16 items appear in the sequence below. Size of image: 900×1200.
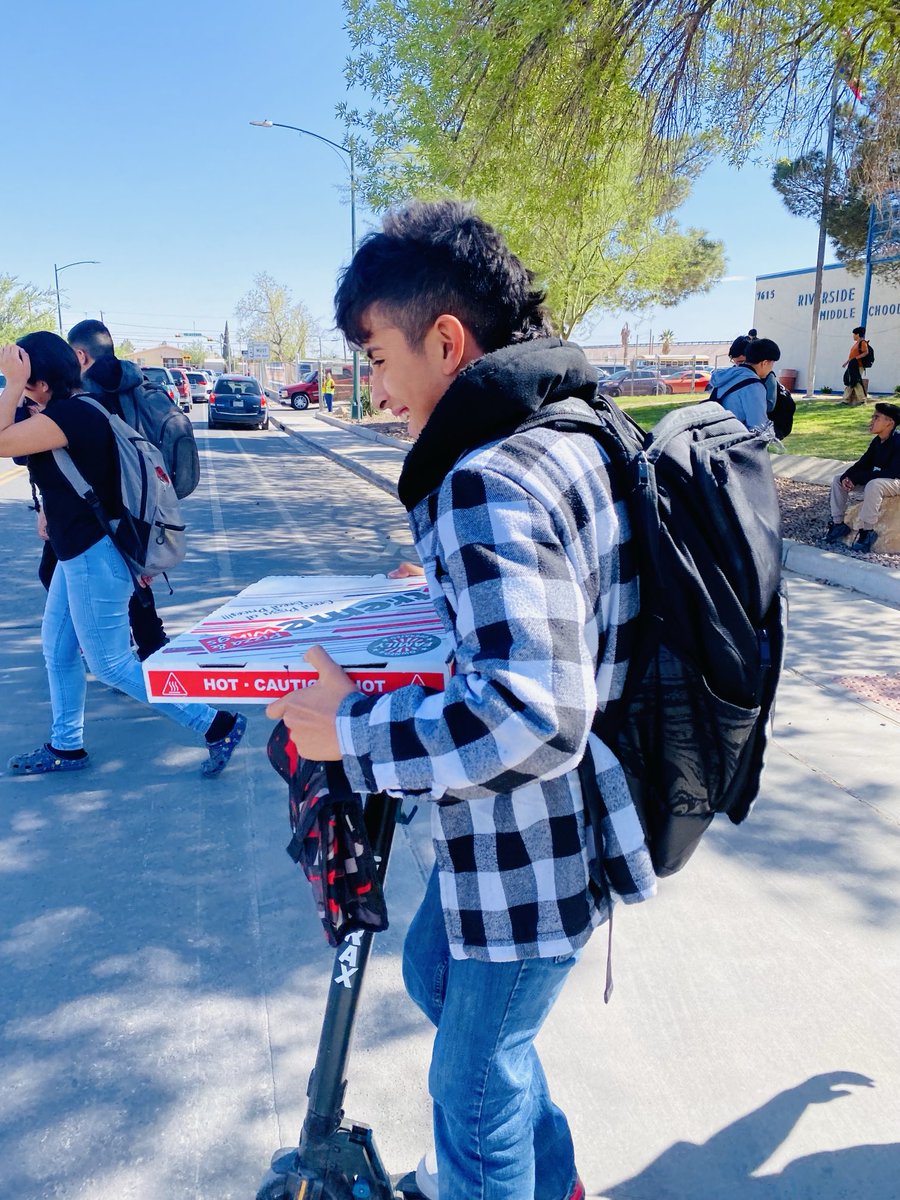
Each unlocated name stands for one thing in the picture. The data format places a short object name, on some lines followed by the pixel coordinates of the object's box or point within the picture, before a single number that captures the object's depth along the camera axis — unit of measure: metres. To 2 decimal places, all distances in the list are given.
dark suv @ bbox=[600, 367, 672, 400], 34.00
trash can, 29.75
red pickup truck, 41.28
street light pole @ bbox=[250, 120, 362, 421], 24.69
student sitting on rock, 7.63
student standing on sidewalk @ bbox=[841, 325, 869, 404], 17.46
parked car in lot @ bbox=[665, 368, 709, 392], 34.06
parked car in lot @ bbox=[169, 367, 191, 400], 35.62
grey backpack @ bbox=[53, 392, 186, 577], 3.52
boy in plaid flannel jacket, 1.10
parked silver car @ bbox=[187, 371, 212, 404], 47.56
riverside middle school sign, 28.45
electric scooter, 1.56
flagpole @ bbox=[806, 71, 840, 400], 22.91
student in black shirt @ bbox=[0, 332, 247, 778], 3.38
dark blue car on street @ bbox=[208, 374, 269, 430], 27.94
